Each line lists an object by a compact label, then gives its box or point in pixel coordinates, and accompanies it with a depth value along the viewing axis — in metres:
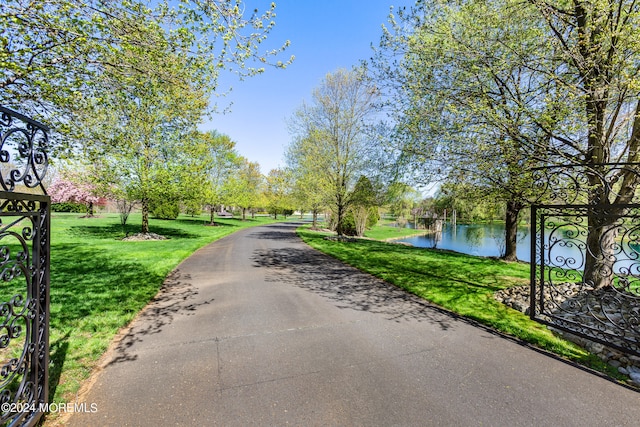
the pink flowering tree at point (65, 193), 25.15
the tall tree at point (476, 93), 5.75
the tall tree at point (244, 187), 26.50
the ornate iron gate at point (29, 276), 1.96
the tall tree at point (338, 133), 15.16
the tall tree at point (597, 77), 4.91
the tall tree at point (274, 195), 39.04
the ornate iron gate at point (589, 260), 3.90
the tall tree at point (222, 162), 25.32
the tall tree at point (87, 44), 4.38
